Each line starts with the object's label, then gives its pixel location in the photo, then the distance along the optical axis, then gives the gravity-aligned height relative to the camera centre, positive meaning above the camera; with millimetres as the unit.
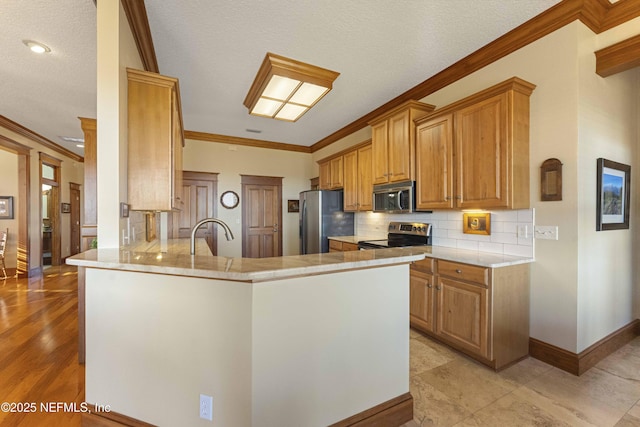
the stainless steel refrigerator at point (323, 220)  4773 -128
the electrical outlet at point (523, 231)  2414 -163
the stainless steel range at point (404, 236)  3363 -305
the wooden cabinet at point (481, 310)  2150 -810
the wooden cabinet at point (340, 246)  4004 -508
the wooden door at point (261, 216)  5832 -76
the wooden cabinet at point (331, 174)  4824 +716
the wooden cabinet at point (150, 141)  2070 +541
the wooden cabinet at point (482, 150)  2283 +565
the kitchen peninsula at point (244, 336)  1241 -607
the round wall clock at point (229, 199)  5671 +277
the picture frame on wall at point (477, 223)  2695 -104
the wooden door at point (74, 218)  7223 -141
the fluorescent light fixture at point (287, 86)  2850 +1401
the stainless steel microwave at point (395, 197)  3209 +189
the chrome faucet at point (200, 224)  1660 -123
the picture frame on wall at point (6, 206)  5344 +126
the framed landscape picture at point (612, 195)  2238 +150
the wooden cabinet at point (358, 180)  4149 +515
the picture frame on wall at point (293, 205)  6211 +168
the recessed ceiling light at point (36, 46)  2482 +1519
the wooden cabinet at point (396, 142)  3189 +866
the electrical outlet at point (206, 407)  1301 -914
